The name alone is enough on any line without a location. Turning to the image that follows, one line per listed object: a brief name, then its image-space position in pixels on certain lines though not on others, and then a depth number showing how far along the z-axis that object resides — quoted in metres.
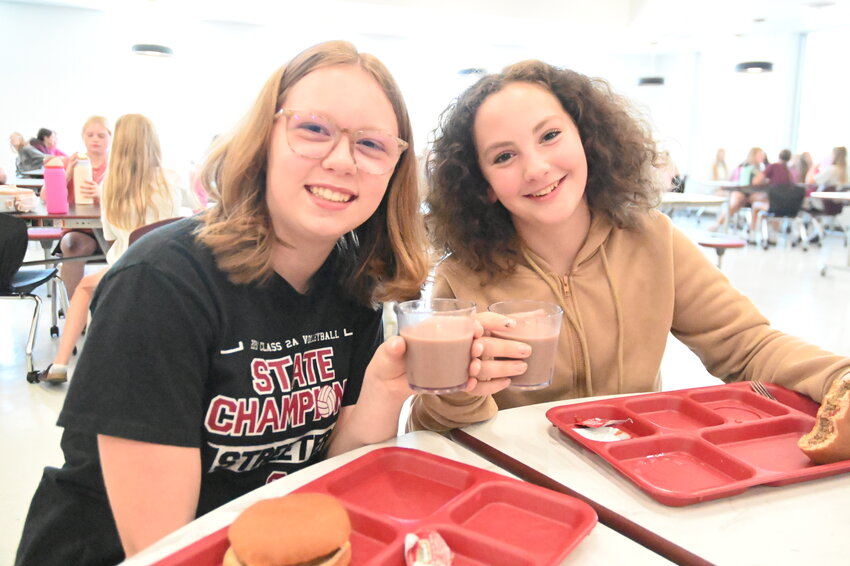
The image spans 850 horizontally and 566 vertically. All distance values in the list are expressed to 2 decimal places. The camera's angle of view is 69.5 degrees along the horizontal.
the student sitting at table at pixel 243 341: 1.08
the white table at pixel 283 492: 0.87
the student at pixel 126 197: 3.92
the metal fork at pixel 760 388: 1.52
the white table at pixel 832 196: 7.33
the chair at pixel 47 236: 5.32
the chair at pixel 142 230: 3.22
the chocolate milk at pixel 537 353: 1.23
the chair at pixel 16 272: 3.60
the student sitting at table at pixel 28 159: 8.92
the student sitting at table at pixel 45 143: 9.48
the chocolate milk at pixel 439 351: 1.13
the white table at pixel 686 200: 5.43
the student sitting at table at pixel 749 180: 11.12
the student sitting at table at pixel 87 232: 5.23
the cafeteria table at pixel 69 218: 3.90
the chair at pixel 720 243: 5.80
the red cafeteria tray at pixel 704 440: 1.09
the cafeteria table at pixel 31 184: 6.05
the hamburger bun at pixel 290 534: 0.77
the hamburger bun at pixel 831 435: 1.12
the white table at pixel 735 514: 0.90
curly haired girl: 1.70
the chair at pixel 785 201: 9.46
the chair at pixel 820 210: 10.15
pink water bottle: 4.13
